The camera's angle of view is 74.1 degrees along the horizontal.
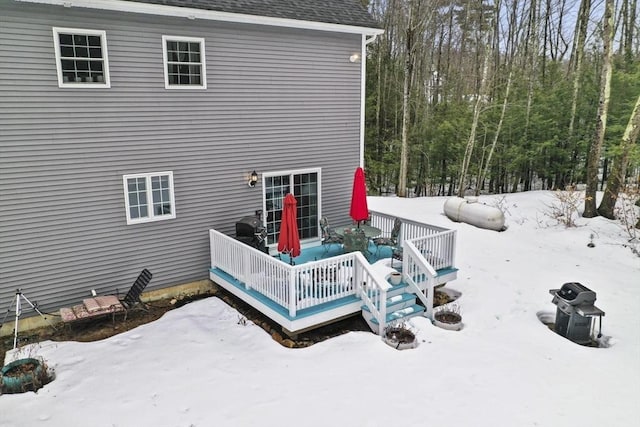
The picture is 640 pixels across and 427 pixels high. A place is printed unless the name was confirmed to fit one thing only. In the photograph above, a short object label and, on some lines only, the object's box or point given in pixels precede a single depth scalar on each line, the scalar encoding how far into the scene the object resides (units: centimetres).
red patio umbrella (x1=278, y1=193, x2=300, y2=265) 755
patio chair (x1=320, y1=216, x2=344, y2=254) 957
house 709
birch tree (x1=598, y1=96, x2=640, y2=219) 1240
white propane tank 1272
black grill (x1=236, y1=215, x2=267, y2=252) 880
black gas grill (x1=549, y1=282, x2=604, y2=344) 691
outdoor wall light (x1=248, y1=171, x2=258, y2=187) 942
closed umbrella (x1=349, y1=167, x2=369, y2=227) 940
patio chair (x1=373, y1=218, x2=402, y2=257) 935
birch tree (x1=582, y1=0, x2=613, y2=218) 1251
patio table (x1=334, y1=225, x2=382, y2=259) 905
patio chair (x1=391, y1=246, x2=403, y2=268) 907
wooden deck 696
